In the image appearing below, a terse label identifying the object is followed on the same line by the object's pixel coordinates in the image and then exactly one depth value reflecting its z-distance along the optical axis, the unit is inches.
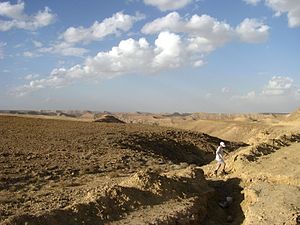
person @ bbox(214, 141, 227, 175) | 586.7
